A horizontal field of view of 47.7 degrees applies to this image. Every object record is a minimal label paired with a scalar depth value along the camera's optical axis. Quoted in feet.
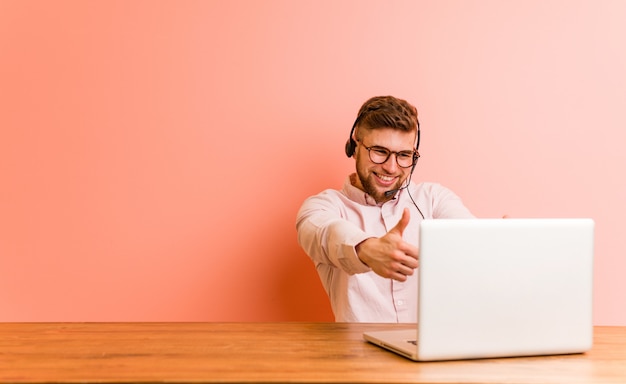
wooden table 4.16
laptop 4.58
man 8.13
